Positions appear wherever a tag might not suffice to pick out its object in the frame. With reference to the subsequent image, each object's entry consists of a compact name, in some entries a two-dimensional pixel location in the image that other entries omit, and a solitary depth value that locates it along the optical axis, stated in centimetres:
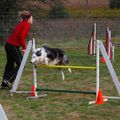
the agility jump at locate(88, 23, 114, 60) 1795
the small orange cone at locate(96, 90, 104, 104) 1011
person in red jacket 1135
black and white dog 1116
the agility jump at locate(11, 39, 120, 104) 1008
